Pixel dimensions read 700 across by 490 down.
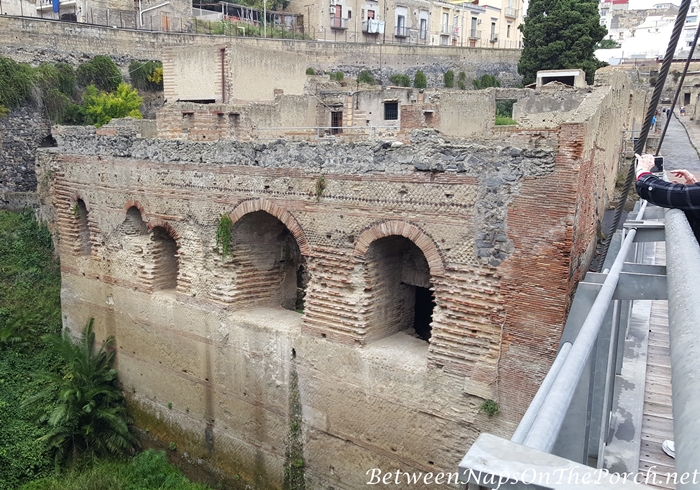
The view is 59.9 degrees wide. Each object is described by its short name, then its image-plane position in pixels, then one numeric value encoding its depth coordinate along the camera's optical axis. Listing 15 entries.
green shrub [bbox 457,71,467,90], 34.95
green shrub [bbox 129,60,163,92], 24.61
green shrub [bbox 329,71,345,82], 28.09
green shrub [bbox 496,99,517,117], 25.45
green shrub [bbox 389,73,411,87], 32.56
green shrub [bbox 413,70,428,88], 32.59
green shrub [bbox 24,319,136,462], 9.88
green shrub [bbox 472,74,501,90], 34.47
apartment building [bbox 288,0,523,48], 36.16
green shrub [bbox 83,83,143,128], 20.64
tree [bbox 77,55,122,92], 22.81
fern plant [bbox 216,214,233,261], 8.89
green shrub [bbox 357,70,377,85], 31.15
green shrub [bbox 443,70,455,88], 34.31
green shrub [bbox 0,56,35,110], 19.22
